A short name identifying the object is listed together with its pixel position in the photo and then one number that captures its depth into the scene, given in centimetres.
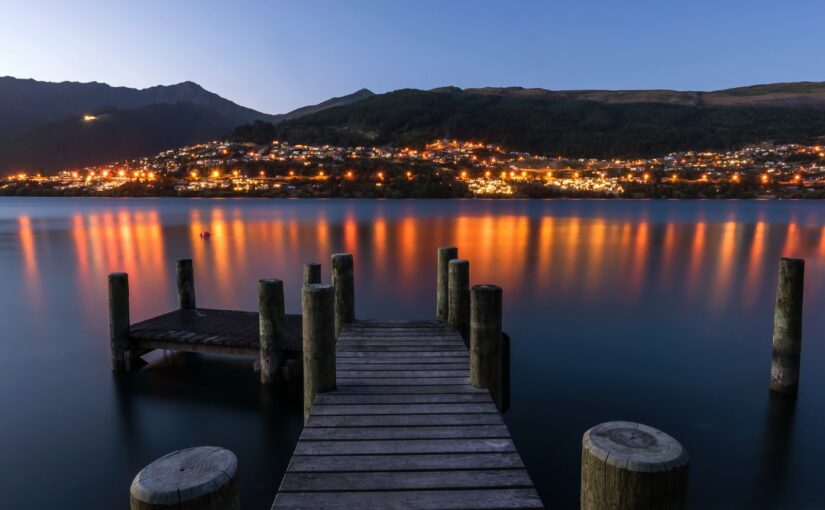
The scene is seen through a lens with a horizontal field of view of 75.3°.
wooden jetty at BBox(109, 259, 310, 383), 984
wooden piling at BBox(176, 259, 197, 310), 1311
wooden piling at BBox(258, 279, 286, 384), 970
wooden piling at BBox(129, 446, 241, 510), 226
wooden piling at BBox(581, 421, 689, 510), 252
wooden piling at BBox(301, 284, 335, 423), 626
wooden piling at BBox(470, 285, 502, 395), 657
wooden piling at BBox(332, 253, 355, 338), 980
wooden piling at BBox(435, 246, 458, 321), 1023
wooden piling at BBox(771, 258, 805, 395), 926
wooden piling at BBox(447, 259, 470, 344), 911
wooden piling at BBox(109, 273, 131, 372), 1081
